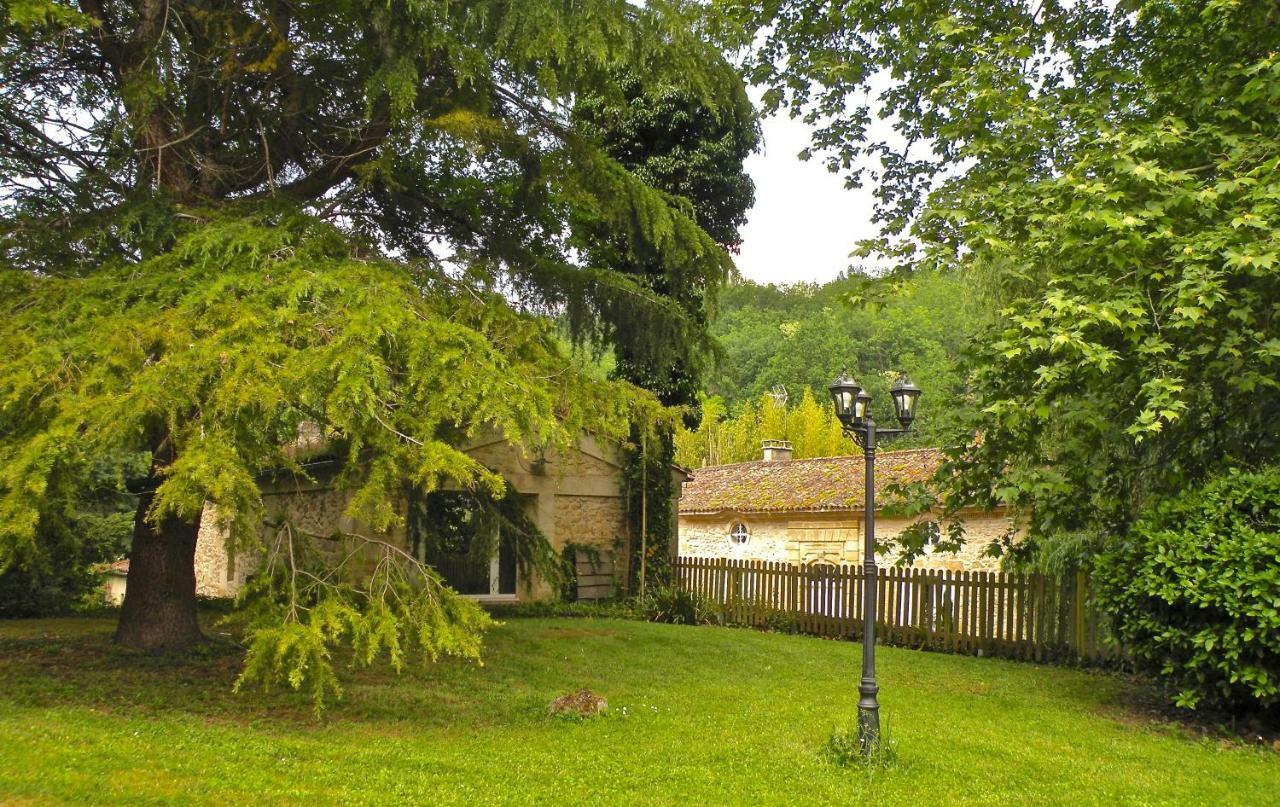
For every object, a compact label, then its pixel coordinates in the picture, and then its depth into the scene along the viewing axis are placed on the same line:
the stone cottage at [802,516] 18.95
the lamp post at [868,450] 6.51
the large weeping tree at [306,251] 5.97
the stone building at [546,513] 14.80
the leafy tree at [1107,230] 6.66
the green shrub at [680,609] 15.20
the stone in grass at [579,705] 7.56
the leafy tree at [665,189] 14.76
